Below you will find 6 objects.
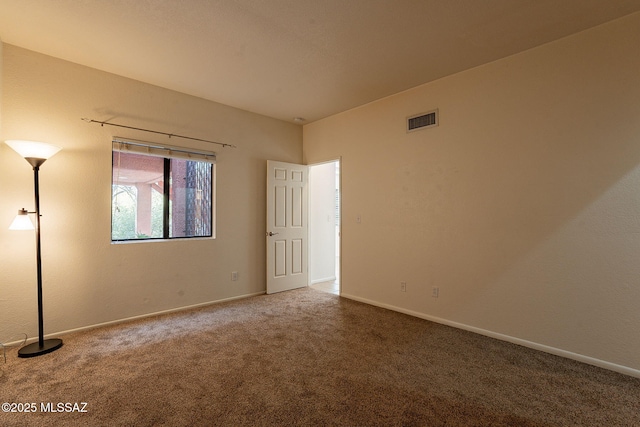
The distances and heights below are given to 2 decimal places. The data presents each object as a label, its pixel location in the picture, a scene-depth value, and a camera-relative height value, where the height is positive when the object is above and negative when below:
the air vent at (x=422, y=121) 3.40 +1.12
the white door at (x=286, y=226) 4.53 -0.22
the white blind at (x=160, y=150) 3.31 +0.77
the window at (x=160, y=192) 3.38 +0.26
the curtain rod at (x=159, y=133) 3.12 +0.99
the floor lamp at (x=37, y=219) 2.47 -0.06
